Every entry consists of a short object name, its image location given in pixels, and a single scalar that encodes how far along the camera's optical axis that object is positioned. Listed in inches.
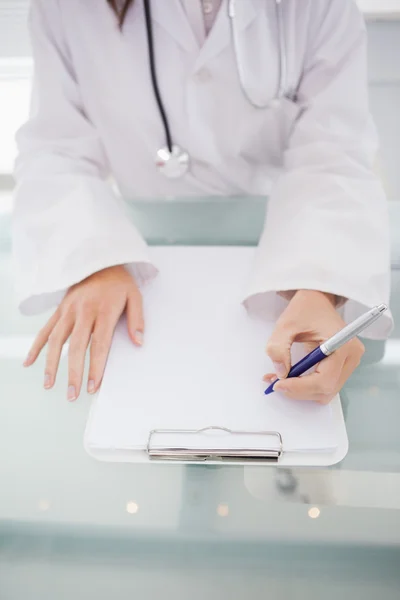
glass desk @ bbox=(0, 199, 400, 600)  16.7
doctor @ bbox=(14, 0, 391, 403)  25.1
